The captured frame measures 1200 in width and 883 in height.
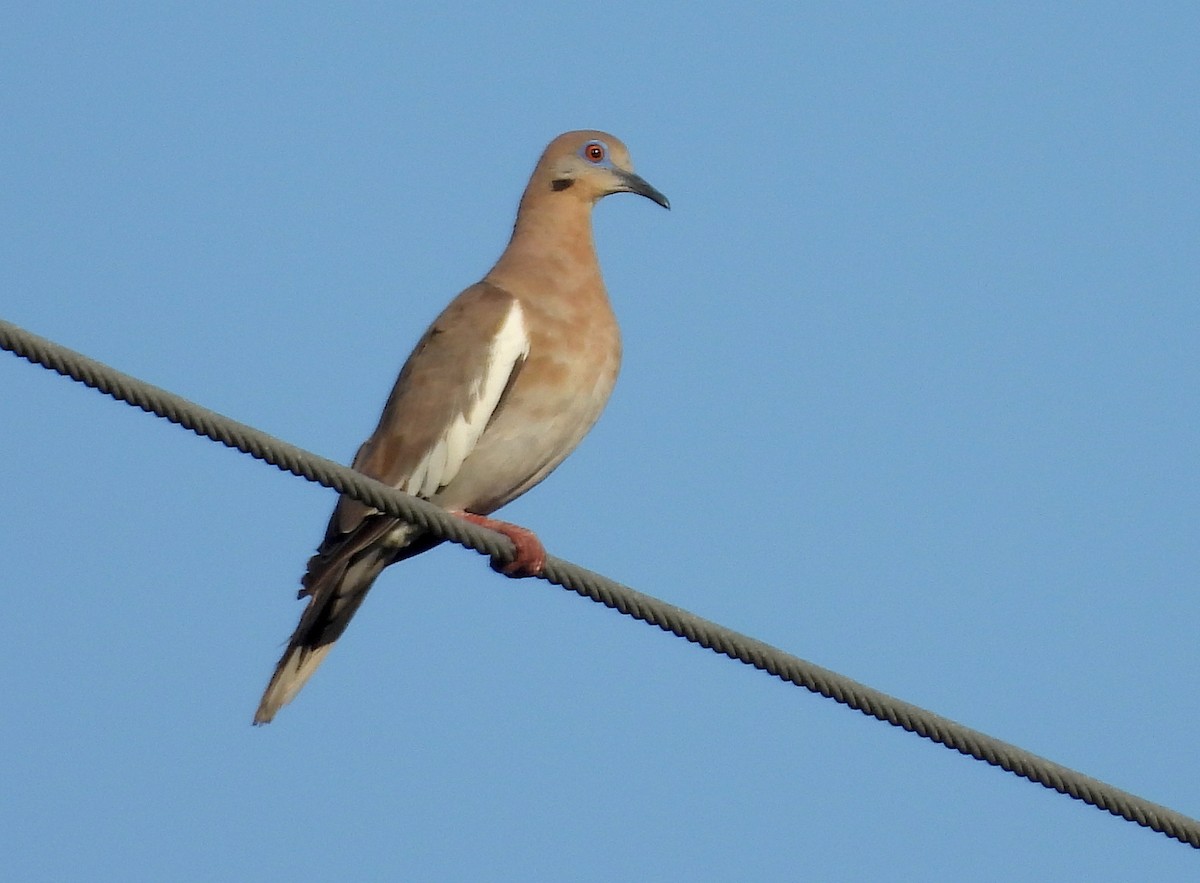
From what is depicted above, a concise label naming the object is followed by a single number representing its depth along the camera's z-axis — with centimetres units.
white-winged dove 1437
